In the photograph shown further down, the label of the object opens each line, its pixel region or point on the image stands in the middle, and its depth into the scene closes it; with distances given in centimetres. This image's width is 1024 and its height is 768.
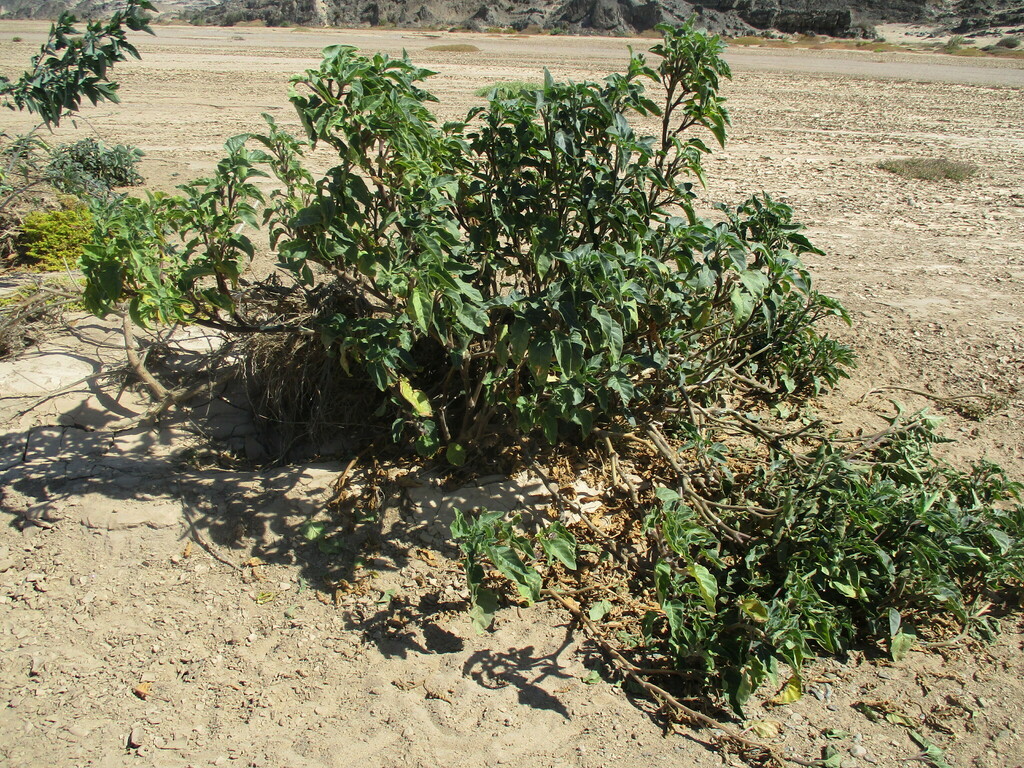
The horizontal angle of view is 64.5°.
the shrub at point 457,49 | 2117
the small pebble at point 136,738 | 259
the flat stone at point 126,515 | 332
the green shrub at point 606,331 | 275
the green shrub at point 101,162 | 615
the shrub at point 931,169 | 831
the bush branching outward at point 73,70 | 373
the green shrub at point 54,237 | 534
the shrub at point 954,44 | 2594
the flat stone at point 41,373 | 391
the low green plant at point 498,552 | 273
